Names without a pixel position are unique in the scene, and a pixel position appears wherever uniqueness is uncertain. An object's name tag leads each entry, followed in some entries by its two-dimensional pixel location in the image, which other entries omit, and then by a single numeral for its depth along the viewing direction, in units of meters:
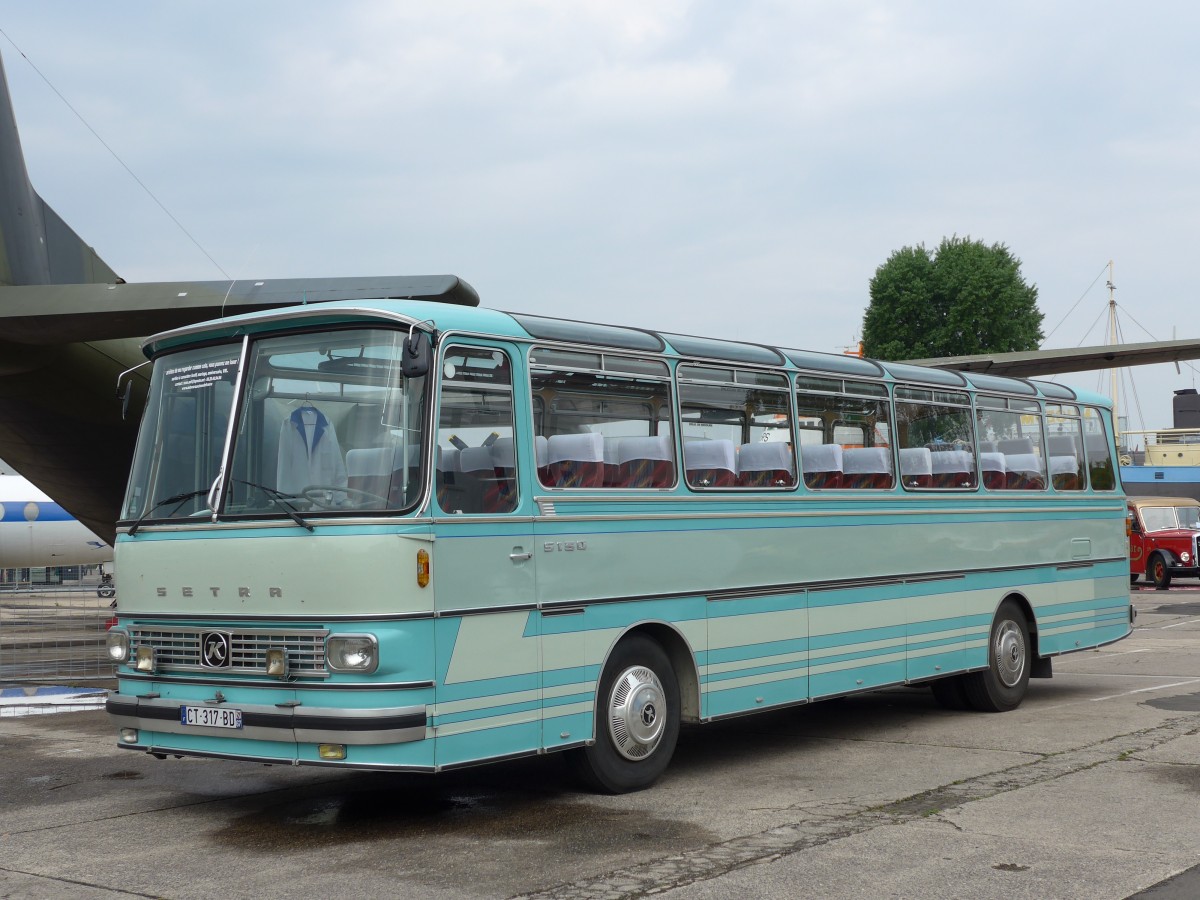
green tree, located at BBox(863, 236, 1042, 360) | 60.28
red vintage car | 35.41
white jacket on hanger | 7.24
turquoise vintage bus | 7.06
